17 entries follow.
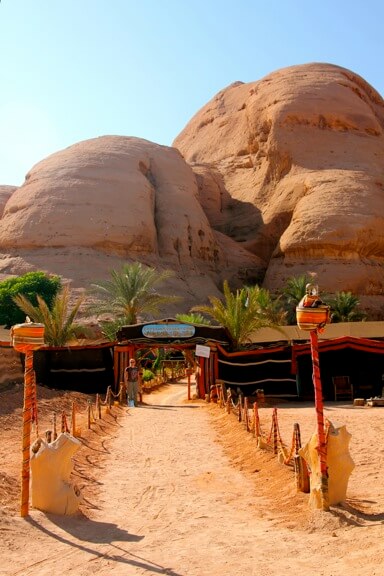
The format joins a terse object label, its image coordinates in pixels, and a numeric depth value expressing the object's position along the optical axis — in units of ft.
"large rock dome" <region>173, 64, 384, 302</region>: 143.95
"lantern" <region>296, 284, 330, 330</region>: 21.89
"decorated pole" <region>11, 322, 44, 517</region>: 21.29
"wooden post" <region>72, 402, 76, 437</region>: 37.04
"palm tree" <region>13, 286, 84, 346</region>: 76.59
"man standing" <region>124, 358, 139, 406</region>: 61.77
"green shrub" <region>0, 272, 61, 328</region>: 120.06
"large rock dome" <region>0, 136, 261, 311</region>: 139.95
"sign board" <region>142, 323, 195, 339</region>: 68.33
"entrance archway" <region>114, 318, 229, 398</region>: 68.33
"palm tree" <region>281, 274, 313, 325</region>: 120.06
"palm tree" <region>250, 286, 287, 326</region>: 101.19
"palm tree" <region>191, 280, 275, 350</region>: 75.82
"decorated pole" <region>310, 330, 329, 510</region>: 20.63
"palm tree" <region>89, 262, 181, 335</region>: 93.76
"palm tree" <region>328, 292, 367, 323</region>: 116.88
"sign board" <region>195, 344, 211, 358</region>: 65.67
